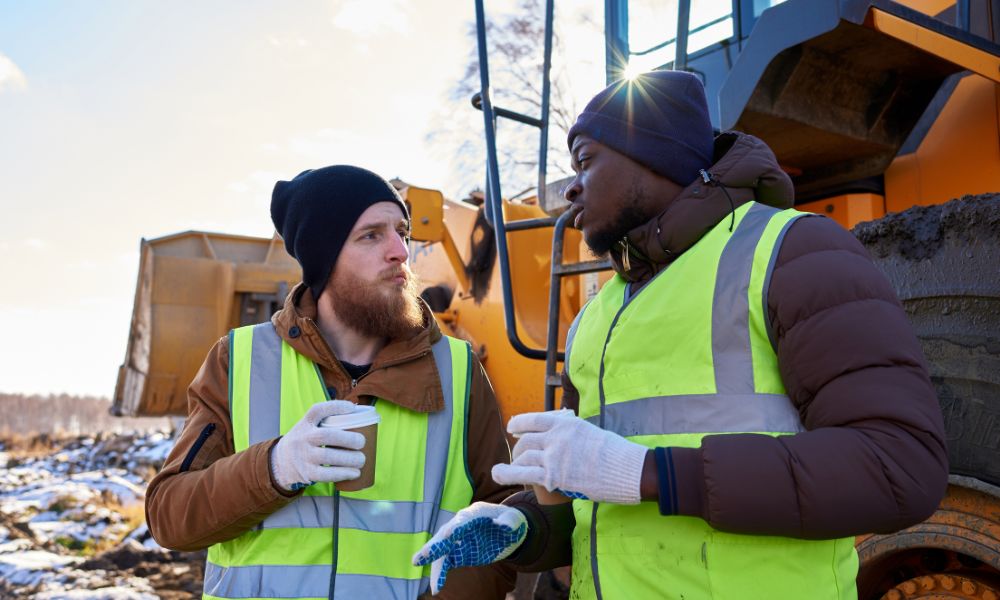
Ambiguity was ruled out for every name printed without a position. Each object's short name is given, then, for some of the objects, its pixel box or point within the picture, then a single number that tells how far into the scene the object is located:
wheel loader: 1.94
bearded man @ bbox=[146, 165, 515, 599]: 1.80
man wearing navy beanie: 1.20
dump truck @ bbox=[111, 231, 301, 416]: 7.05
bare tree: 10.49
